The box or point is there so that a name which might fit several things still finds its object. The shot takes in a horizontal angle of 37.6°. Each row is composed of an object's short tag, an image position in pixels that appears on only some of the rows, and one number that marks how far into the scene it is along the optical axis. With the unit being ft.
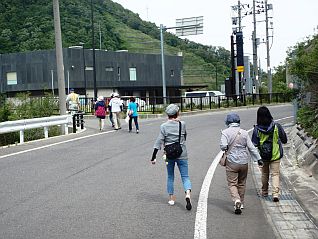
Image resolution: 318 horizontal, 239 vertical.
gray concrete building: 204.54
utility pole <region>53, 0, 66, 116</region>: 65.92
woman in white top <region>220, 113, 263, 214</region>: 24.44
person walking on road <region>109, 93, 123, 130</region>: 71.10
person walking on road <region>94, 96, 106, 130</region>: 69.67
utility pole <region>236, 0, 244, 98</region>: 178.21
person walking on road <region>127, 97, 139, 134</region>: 66.85
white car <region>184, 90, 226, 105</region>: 118.93
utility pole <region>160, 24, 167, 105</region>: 115.31
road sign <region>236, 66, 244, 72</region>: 126.72
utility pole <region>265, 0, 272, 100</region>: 161.82
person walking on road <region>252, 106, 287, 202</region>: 26.66
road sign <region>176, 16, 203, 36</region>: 133.90
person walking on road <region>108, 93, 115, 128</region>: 72.03
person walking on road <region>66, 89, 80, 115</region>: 72.38
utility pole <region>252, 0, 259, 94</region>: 161.17
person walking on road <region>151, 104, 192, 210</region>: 25.08
